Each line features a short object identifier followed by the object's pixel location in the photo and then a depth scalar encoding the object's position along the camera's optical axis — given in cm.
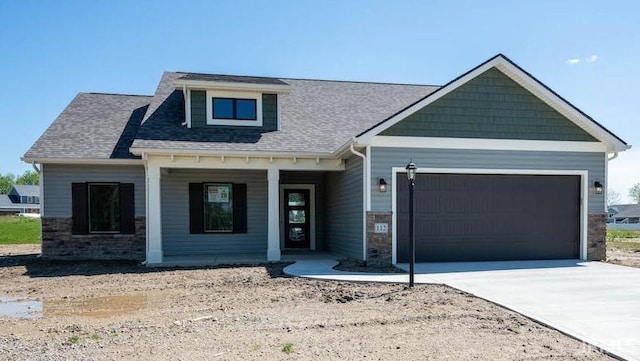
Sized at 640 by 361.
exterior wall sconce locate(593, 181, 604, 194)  1165
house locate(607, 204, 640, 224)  6391
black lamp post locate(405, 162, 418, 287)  809
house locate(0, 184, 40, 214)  7338
